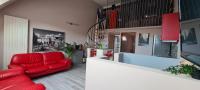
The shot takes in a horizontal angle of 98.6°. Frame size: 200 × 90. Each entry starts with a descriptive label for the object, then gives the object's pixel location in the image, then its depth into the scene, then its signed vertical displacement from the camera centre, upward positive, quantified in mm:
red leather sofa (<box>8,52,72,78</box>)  2705 -677
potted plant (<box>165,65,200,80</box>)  766 -250
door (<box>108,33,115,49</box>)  5154 +280
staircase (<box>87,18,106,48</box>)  4935 +668
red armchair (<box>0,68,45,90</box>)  1603 -783
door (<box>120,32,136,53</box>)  4515 +146
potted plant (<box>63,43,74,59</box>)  4056 -242
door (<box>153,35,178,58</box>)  3460 -142
